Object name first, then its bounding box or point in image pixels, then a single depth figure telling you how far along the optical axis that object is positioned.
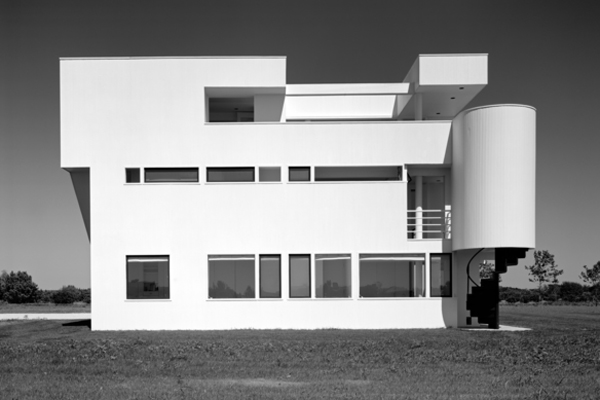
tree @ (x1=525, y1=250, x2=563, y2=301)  45.44
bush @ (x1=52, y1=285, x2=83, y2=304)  40.59
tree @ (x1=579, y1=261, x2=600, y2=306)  43.55
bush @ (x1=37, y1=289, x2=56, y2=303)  42.86
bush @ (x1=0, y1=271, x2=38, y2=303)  43.59
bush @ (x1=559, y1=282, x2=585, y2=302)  40.65
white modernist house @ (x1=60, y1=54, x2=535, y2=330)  20.23
